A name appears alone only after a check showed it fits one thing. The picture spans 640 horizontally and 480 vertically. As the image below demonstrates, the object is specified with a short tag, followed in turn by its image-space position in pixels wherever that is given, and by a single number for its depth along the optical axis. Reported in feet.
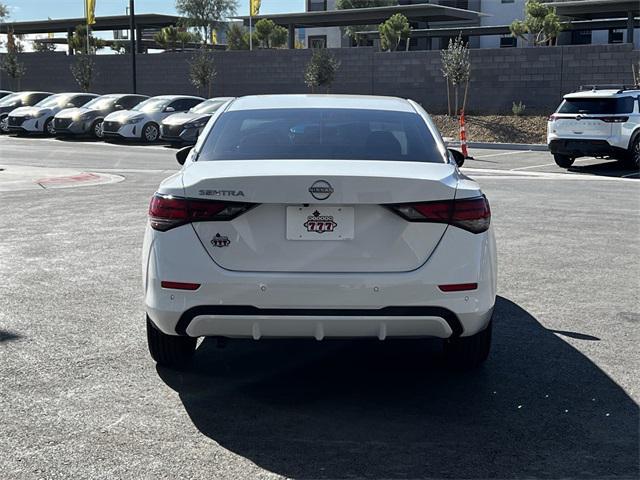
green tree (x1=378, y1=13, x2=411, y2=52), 146.51
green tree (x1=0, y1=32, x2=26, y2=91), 160.97
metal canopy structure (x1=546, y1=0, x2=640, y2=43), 129.90
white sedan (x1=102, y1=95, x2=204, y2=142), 89.97
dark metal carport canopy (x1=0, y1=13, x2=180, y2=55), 179.11
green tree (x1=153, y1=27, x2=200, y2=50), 193.46
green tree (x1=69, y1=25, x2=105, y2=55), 190.80
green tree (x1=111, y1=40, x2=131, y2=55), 236.63
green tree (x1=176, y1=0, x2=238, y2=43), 247.50
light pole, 128.63
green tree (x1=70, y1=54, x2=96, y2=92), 146.72
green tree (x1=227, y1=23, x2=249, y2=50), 200.95
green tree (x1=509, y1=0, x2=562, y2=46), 128.36
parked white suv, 61.77
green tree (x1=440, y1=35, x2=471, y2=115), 102.38
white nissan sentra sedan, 14.76
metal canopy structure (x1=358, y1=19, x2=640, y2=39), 160.15
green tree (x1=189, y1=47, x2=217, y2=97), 132.26
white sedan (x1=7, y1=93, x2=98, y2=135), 100.22
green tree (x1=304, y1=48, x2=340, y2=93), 117.54
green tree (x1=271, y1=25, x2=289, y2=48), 180.75
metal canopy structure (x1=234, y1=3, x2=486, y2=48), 158.40
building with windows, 138.41
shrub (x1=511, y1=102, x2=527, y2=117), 100.27
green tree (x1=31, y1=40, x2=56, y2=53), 267.35
